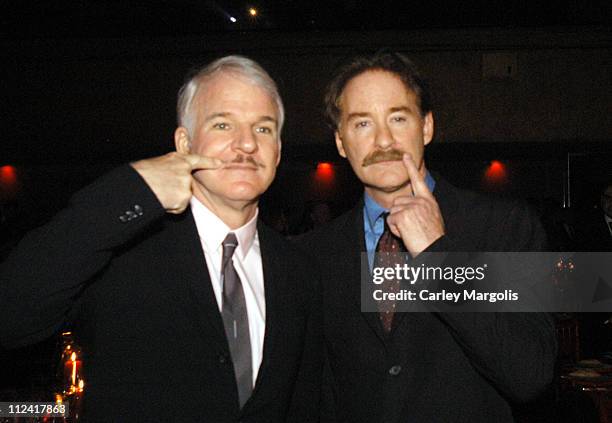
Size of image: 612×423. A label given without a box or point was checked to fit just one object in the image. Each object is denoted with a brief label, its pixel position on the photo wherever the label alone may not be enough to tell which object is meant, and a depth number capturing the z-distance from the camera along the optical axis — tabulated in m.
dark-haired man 1.60
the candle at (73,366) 2.11
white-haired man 1.29
